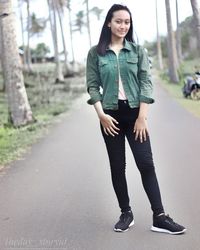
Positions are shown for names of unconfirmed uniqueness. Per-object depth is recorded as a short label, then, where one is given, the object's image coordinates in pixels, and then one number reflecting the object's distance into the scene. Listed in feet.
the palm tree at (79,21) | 235.07
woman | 13.85
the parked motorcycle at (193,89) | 30.56
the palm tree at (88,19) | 134.86
